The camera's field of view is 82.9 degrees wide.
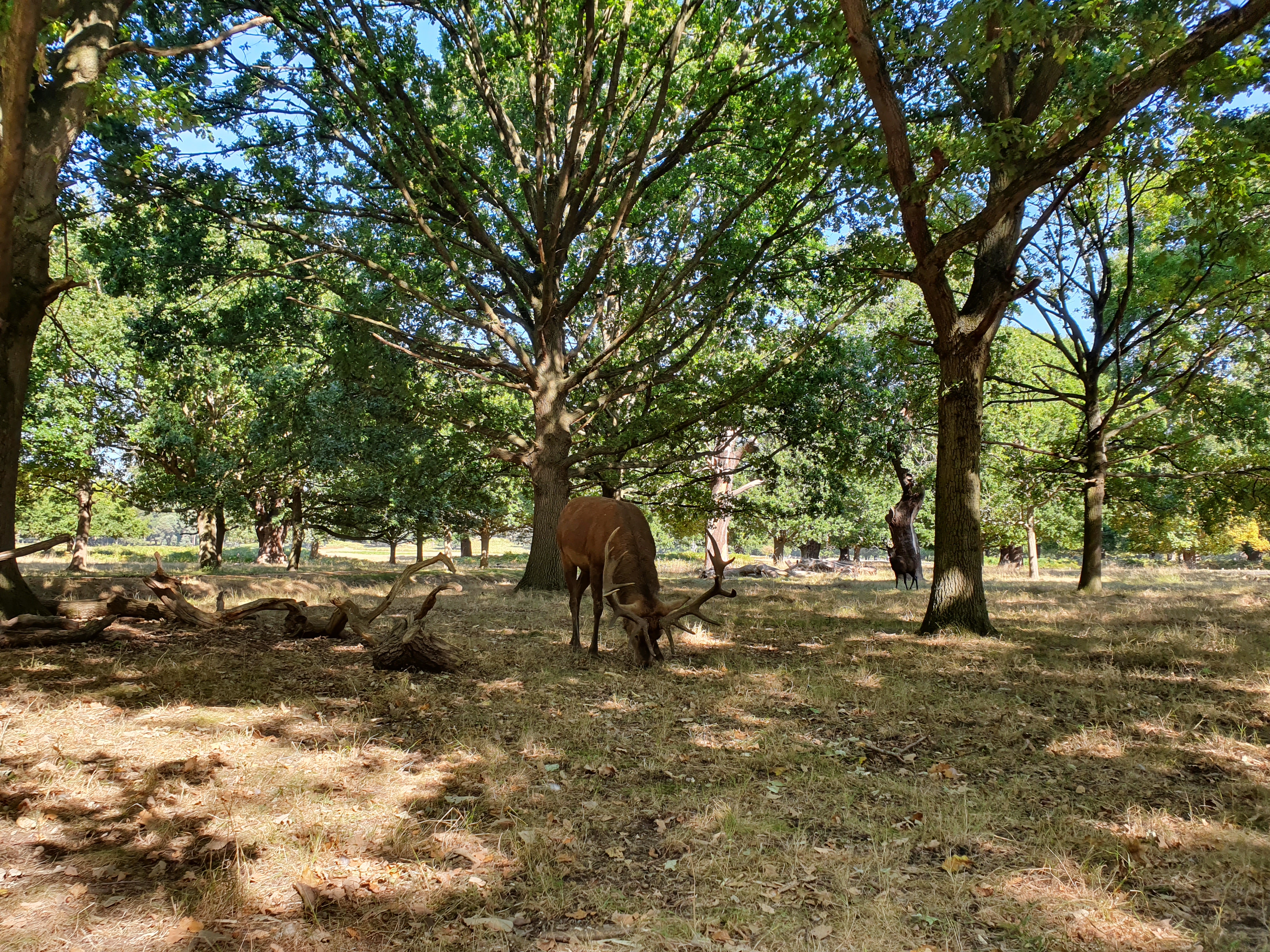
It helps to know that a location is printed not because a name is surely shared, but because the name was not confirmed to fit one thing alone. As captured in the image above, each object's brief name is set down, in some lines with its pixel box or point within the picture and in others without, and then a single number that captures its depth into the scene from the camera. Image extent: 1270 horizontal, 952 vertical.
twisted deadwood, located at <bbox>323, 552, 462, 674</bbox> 7.77
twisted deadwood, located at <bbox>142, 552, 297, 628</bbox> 9.12
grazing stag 8.54
